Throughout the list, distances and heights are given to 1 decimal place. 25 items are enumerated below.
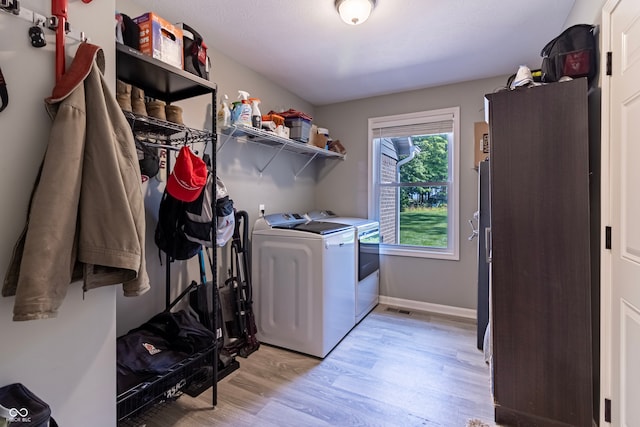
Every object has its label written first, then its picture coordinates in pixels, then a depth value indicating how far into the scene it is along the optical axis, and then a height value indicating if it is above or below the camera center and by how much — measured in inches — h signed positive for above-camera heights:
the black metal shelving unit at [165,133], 53.2 +18.4
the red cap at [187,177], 62.2 +7.2
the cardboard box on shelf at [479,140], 114.6 +26.8
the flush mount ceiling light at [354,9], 68.4 +46.7
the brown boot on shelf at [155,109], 61.7 +21.3
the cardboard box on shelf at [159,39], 56.0 +33.5
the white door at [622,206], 46.0 +0.4
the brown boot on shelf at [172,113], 65.1 +21.5
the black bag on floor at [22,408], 30.3 -21.5
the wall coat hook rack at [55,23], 37.5 +24.8
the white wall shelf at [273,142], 88.9 +24.7
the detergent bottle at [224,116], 85.4 +27.2
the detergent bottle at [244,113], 84.7 +27.9
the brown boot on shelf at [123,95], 54.5 +21.6
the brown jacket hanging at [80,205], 35.0 +0.9
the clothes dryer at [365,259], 112.8 -19.7
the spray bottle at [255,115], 89.7 +28.9
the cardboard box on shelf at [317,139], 123.2 +29.9
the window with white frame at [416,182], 124.1 +12.4
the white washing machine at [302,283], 89.5 -22.9
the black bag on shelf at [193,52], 63.6 +34.5
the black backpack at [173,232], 70.1 -4.7
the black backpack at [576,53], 58.3 +30.7
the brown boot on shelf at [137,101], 58.6 +21.9
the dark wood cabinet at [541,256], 57.3 -9.5
